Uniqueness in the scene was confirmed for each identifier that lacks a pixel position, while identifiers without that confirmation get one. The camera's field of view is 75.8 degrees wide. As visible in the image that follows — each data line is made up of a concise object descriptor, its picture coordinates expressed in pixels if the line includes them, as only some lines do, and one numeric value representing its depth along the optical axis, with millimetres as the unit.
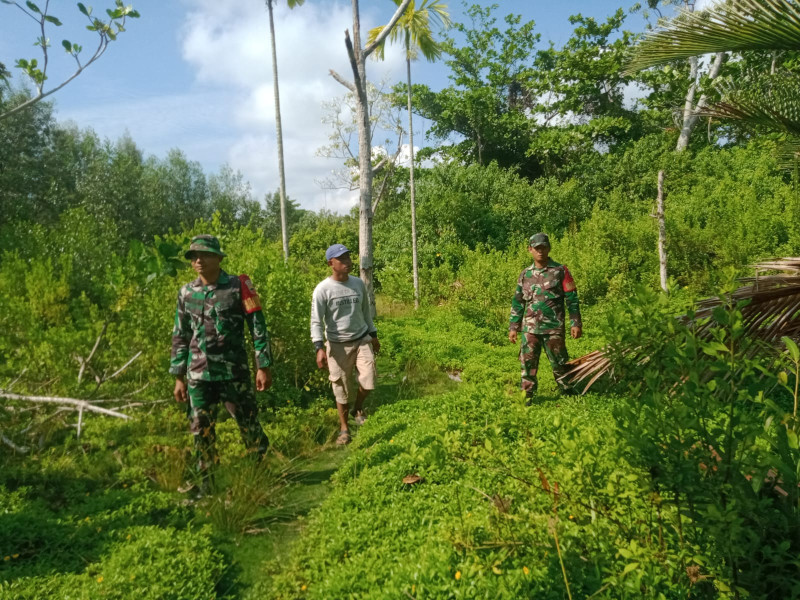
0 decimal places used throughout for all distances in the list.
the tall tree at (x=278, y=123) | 14312
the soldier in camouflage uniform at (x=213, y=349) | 4297
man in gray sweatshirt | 5551
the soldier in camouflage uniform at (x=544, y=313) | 5980
